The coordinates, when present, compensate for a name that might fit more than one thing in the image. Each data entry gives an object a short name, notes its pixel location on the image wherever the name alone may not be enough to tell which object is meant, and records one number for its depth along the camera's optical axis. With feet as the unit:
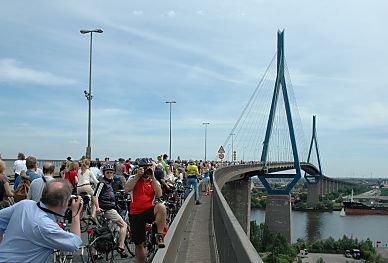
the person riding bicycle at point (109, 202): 24.84
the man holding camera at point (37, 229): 10.17
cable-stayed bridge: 17.93
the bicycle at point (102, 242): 23.21
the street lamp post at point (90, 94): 85.15
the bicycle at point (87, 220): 21.88
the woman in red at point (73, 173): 35.16
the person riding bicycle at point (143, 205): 22.30
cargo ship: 391.04
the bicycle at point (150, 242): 24.29
